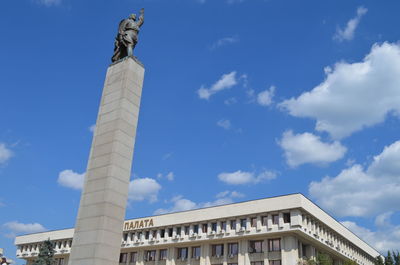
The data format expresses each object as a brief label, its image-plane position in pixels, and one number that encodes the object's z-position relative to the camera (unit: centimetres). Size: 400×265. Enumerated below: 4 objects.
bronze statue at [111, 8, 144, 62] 2375
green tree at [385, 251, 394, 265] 5218
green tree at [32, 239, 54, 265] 4411
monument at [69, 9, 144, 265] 1917
